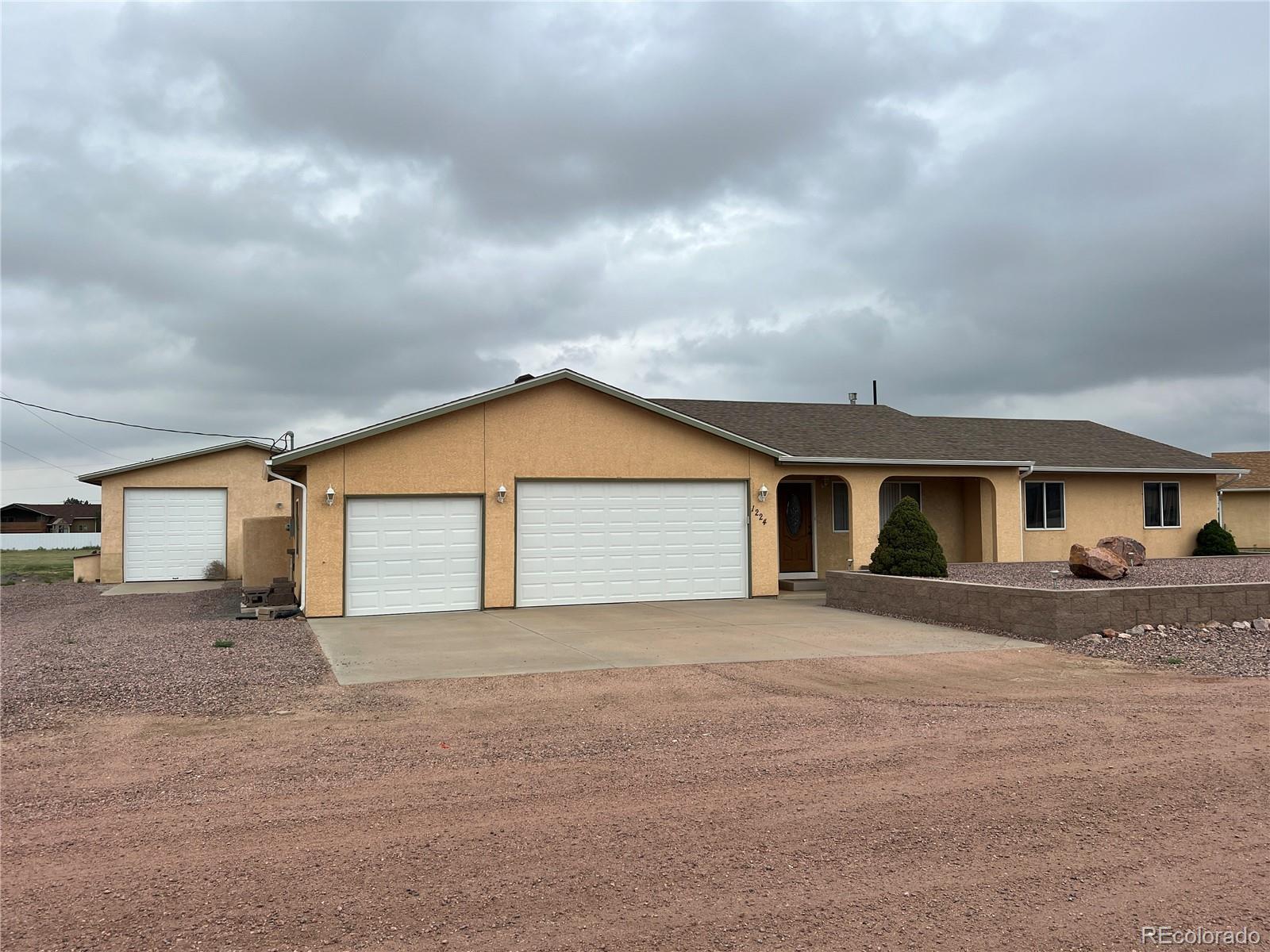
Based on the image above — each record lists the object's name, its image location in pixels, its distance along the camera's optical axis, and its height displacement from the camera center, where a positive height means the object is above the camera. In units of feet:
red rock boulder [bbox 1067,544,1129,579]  51.13 -2.04
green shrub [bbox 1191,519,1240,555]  81.61 -1.33
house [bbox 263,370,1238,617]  51.78 +2.04
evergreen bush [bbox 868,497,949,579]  53.11 -1.07
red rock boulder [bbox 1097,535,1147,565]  60.29 -1.33
